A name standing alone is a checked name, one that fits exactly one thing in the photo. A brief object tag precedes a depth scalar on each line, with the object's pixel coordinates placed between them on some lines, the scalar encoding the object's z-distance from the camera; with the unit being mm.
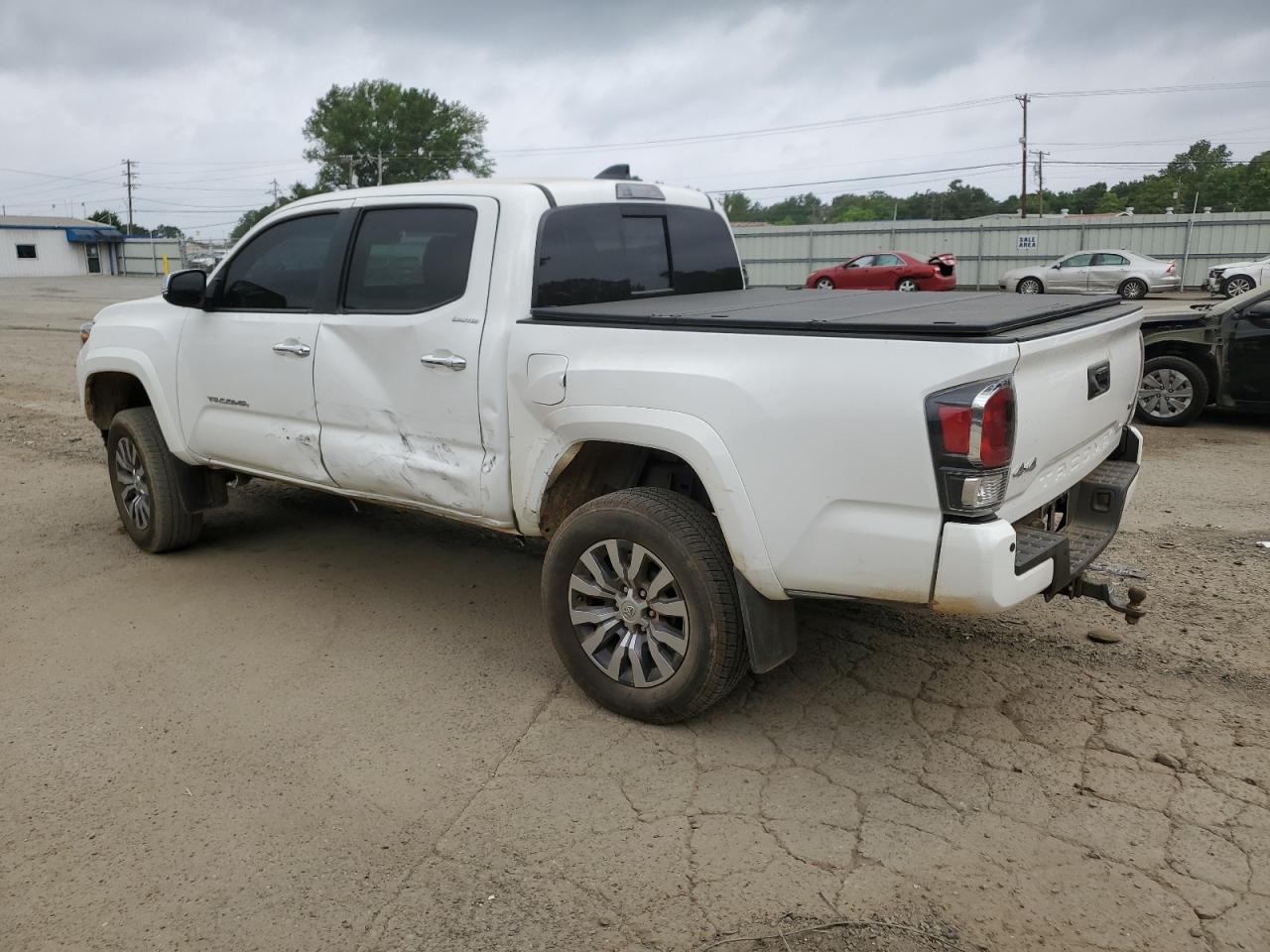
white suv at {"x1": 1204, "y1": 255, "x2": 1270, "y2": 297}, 25516
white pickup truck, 3049
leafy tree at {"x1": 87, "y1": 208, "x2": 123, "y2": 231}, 82000
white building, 63844
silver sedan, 27500
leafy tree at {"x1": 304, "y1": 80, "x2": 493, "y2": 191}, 82500
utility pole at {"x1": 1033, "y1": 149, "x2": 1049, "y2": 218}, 66062
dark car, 8867
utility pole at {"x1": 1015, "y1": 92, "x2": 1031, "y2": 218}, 53406
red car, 27664
